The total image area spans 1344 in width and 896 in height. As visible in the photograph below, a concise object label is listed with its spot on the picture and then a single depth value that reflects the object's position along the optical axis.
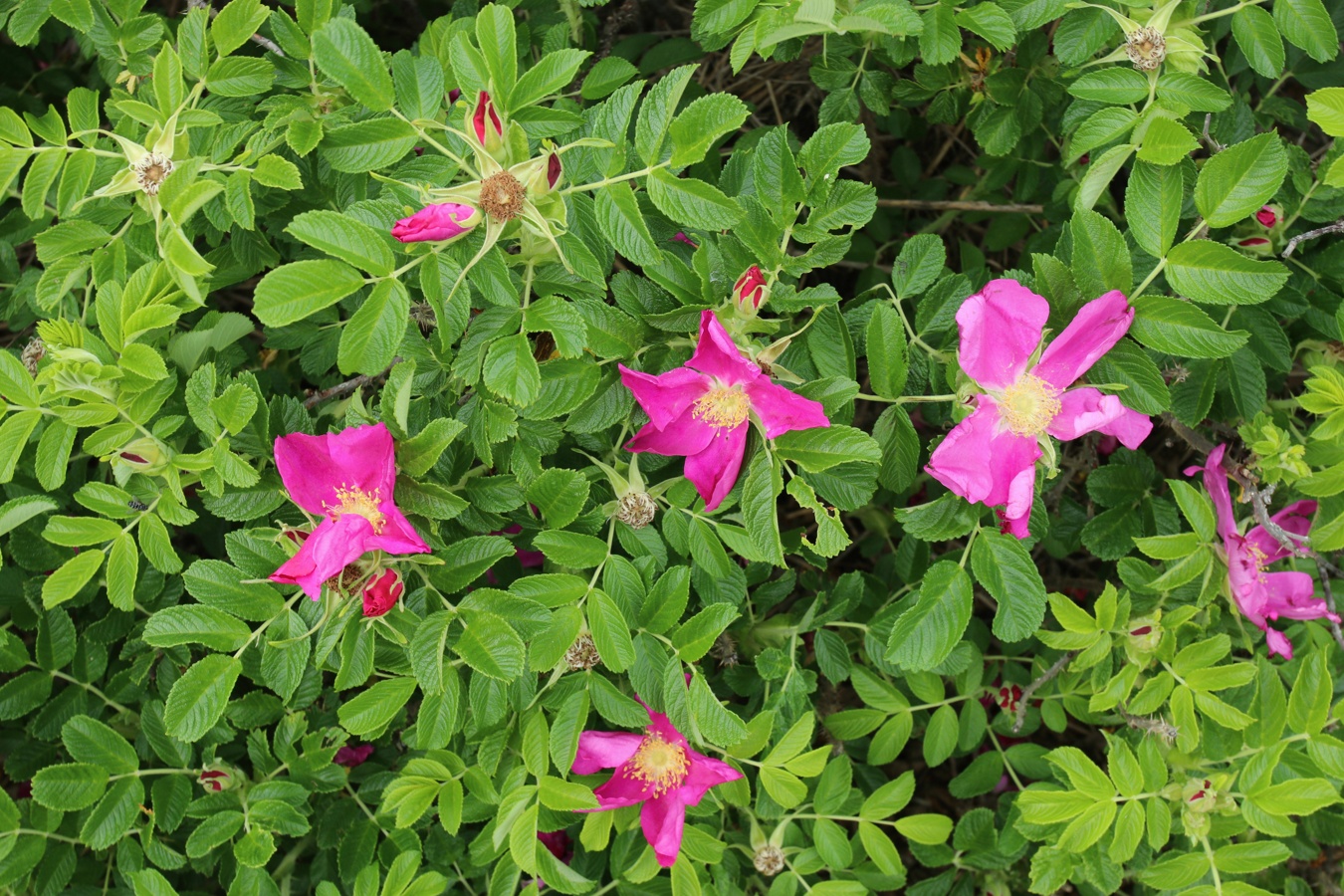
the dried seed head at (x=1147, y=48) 0.89
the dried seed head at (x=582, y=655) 0.90
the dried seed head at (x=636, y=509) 0.90
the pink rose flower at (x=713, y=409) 0.85
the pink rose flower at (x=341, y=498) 0.84
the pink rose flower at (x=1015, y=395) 0.86
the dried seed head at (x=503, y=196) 0.84
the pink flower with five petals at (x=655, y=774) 0.93
